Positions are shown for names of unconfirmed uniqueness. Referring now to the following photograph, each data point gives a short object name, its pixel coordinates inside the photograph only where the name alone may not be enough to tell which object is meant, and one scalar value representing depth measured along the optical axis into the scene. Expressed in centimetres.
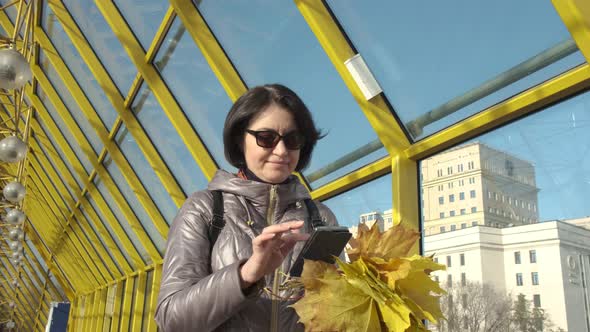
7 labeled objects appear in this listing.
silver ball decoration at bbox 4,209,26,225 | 862
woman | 105
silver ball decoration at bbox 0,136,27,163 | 529
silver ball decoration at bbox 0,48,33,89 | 386
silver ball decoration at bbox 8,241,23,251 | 1253
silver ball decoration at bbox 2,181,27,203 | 676
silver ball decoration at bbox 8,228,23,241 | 1085
